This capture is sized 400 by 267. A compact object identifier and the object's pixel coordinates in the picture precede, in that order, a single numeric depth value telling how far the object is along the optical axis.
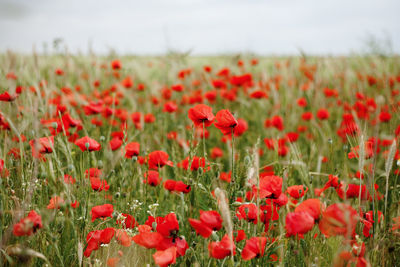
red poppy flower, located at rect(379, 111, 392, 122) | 2.66
